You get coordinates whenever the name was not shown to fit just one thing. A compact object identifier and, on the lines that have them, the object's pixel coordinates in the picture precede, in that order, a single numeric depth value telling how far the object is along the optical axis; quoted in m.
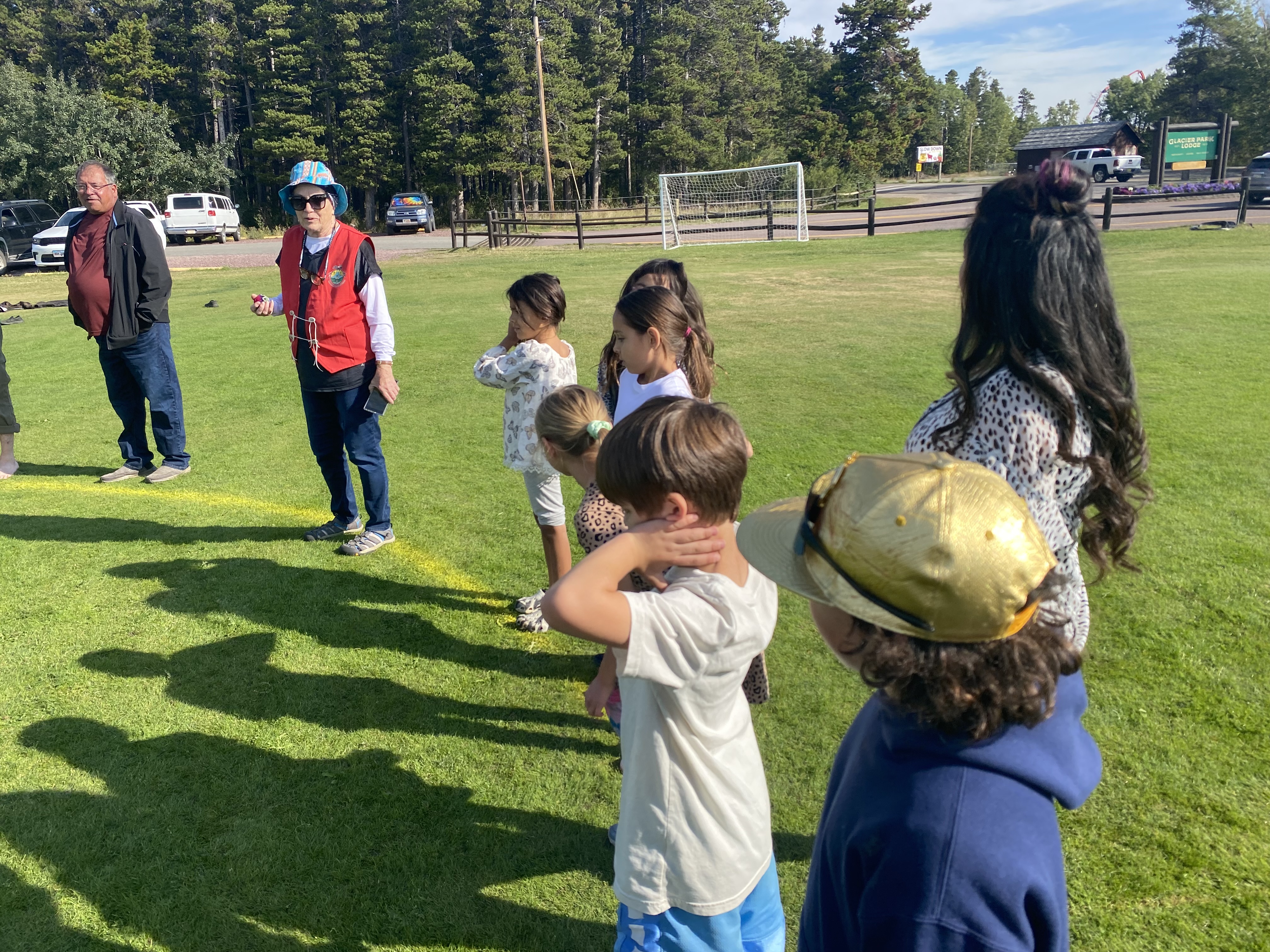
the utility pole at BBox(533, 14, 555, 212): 39.72
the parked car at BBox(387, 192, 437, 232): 40.38
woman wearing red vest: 5.02
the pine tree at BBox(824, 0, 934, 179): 58.25
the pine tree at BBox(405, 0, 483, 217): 51.22
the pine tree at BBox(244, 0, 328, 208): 53.00
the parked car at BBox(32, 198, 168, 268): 24.88
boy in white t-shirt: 1.80
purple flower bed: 29.94
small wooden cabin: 53.81
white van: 36.47
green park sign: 38.59
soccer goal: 28.89
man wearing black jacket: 6.55
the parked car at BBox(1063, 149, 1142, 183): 45.75
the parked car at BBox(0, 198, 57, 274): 25.47
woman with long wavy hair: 1.86
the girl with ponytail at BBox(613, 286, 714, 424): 3.27
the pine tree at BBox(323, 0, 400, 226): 52.78
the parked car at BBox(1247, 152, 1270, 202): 29.84
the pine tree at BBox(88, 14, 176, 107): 52.69
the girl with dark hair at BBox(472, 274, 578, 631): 4.02
